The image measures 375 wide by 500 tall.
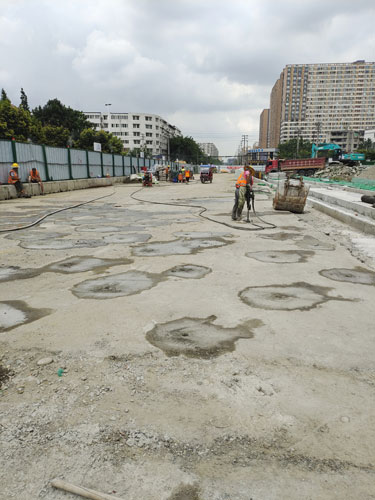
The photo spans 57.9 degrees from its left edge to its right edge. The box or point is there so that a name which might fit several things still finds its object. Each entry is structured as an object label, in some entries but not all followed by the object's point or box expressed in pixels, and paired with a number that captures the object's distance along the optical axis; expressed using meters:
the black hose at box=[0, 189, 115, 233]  8.22
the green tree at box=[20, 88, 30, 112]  60.31
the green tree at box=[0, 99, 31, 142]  36.09
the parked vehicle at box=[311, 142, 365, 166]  44.09
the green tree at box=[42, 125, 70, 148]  49.31
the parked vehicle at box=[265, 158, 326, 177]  39.88
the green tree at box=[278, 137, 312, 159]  98.00
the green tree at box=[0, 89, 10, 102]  46.16
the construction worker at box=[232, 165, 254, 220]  9.65
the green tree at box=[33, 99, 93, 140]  53.25
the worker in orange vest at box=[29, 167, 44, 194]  18.10
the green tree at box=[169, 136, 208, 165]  105.88
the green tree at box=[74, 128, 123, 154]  52.44
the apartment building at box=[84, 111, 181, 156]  110.88
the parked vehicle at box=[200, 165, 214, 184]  36.55
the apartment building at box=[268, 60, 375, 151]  159.50
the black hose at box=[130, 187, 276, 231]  8.68
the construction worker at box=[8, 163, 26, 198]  16.08
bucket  11.59
